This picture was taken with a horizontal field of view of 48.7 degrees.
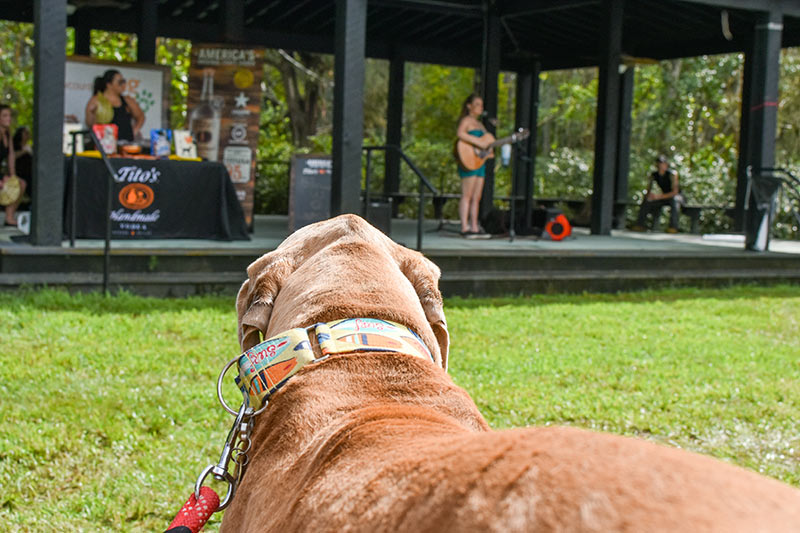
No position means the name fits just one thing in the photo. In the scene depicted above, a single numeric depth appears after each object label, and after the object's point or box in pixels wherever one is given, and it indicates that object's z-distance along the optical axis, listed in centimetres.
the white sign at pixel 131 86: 1084
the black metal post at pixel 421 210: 903
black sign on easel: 1060
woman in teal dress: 1160
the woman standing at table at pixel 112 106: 1026
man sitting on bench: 1628
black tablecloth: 891
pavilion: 805
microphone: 1270
